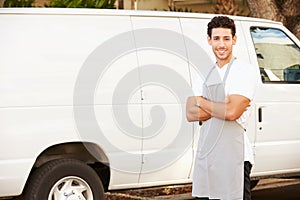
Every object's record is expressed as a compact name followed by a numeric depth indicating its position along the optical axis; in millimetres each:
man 5097
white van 6678
